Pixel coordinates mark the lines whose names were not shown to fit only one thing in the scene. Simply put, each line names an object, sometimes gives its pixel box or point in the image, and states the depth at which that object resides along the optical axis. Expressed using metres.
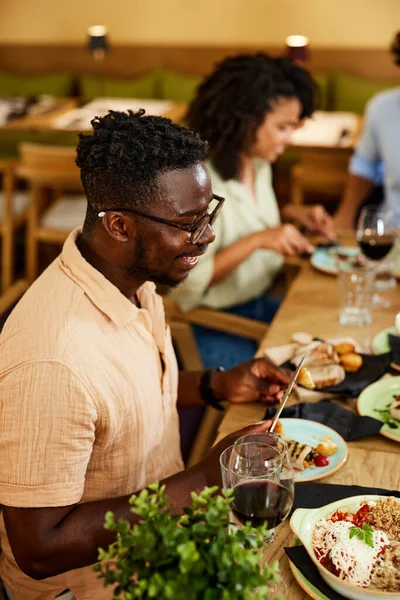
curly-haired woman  2.31
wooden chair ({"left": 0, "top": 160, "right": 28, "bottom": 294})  3.94
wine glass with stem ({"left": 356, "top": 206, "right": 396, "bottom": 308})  2.15
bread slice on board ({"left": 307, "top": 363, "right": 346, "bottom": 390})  1.57
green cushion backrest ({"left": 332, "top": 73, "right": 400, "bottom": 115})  5.19
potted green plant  0.77
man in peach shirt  1.16
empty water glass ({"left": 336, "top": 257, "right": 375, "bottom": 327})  1.90
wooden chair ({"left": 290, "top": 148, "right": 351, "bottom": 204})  3.24
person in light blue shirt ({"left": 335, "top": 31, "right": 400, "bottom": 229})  2.95
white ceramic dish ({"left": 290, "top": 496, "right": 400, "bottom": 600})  0.97
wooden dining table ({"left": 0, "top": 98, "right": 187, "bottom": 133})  4.48
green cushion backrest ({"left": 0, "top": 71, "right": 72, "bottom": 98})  5.71
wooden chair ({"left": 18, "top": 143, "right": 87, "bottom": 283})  3.44
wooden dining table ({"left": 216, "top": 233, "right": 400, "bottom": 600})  1.14
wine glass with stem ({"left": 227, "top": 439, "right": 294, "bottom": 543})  1.04
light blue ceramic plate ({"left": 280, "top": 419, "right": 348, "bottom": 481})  1.28
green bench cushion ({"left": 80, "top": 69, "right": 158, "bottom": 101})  5.58
